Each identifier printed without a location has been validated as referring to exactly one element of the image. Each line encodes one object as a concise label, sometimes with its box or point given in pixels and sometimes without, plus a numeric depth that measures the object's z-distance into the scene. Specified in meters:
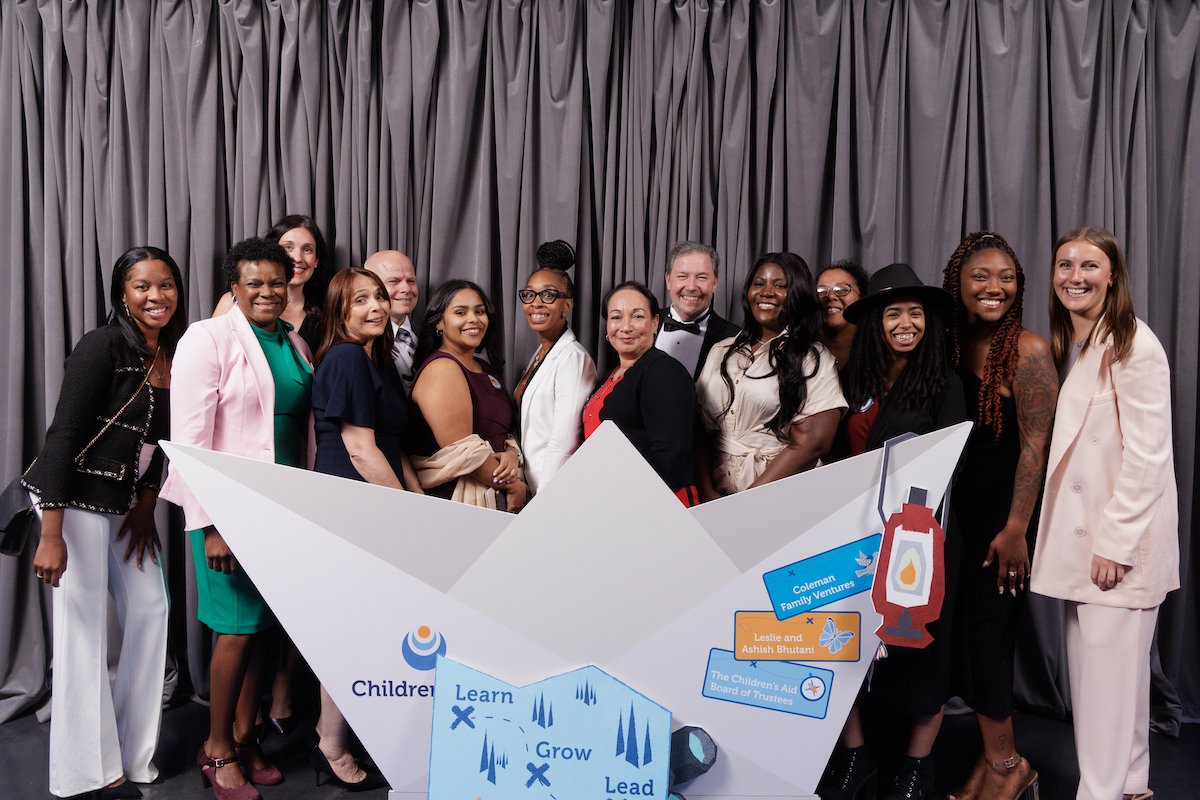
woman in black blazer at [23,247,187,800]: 2.26
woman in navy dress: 2.27
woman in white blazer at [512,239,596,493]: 2.49
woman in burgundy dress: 2.43
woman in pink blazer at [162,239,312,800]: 2.21
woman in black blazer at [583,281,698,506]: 2.22
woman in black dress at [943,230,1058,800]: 2.23
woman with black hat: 2.18
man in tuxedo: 2.65
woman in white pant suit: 2.08
